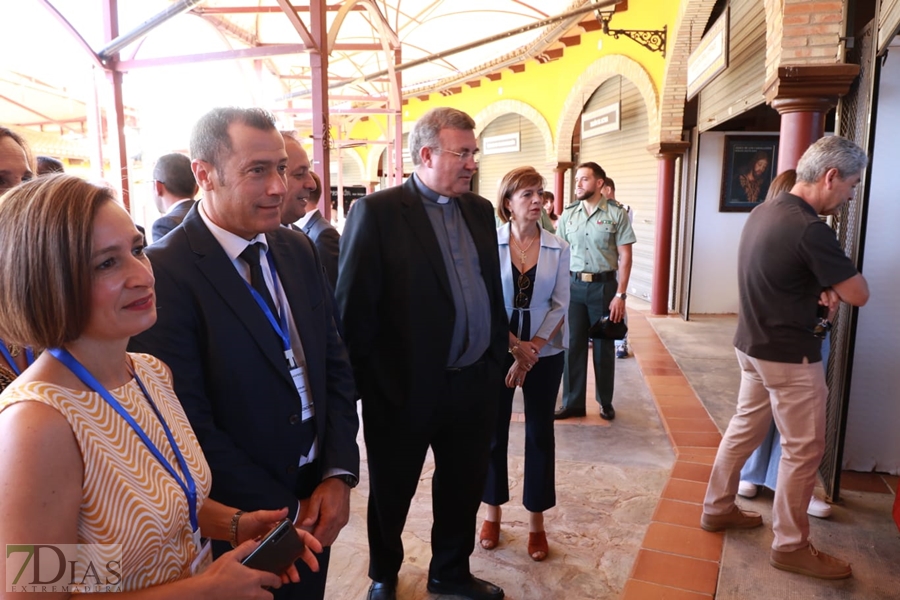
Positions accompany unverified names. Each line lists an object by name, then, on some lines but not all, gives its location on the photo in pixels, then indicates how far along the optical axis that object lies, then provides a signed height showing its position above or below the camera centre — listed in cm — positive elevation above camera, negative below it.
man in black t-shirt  225 -37
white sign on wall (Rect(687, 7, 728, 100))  493 +138
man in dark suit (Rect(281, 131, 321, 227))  245 +13
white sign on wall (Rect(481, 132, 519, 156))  1389 +163
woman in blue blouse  260 -55
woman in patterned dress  83 -31
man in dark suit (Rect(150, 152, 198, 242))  325 +15
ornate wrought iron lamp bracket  748 +220
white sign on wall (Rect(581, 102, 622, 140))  934 +149
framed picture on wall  761 +54
